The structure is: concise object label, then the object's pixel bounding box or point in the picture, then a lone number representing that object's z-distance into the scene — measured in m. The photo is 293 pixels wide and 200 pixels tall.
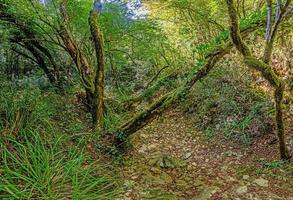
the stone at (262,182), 2.32
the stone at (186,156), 2.87
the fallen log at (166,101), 2.51
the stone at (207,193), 2.17
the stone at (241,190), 2.23
